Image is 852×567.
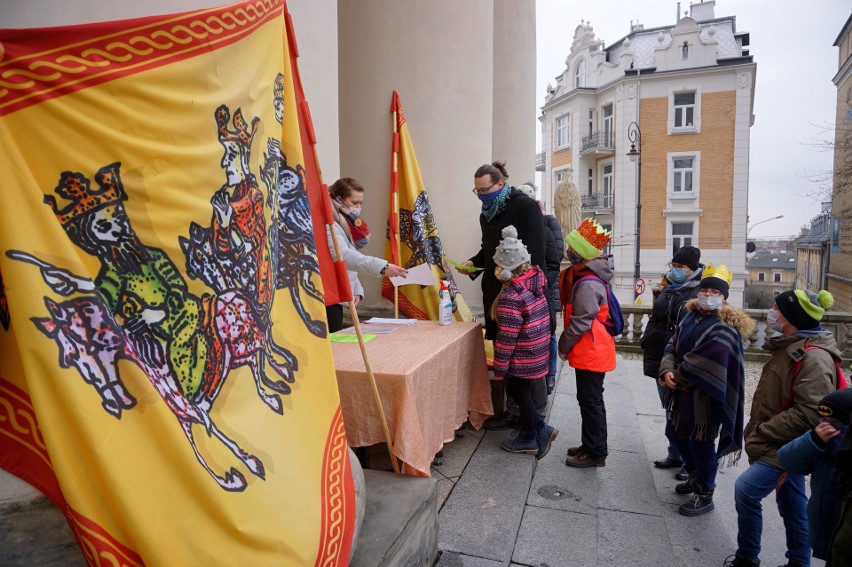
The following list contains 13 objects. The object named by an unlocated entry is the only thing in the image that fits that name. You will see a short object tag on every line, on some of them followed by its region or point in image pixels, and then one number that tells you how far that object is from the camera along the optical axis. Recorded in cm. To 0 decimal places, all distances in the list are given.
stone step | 214
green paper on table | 387
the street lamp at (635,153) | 1998
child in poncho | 331
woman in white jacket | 395
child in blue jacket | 229
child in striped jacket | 395
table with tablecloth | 302
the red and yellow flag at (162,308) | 133
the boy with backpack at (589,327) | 399
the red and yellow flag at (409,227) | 566
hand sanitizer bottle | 456
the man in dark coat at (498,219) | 441
